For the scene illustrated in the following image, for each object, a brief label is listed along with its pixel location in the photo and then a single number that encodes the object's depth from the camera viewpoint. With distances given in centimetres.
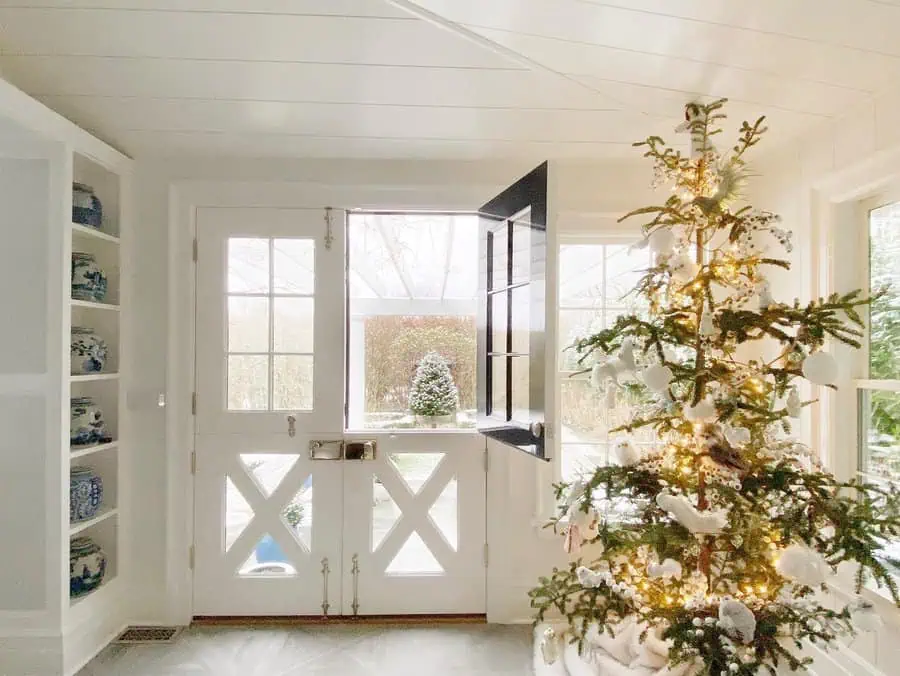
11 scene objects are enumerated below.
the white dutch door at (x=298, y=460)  293
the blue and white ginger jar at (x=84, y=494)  256
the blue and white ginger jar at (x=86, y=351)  263
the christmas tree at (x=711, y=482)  168
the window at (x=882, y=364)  206
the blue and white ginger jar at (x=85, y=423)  261
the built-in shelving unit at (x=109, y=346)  282
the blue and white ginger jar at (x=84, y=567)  260
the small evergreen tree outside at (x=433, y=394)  346
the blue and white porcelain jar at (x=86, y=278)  263
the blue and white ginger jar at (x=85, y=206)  264
